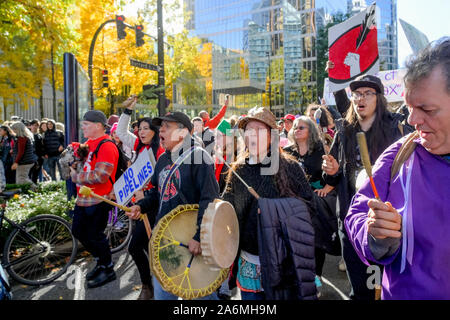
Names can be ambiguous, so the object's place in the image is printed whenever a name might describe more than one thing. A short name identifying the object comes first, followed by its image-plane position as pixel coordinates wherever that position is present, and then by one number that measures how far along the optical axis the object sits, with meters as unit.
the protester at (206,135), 6.08
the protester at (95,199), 4.46
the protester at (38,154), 11.12
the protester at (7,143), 9.81
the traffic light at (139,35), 13.79
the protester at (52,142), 11.30
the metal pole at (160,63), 12.49
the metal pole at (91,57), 15.01
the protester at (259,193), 2.52
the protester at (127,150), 6.72
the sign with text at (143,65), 10.54
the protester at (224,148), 5.02
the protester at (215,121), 7.49
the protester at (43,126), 11.44
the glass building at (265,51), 58.12
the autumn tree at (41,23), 7.68
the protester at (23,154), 9.49
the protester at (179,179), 2.97
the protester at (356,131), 3.03
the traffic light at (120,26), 13.95
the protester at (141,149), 3.94
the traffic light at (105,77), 17.70
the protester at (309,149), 4.53
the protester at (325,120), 6.23
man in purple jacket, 1.38
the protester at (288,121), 8.17
